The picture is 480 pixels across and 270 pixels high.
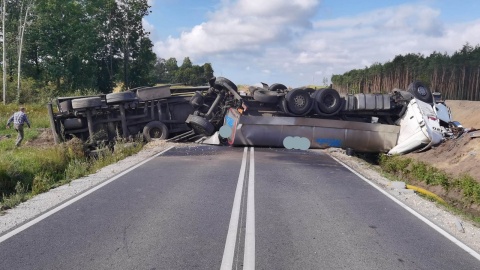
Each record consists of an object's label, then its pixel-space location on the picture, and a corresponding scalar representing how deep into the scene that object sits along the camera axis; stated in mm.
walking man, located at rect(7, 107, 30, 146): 16719
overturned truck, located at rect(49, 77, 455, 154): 15680
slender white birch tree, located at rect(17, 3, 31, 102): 36831
